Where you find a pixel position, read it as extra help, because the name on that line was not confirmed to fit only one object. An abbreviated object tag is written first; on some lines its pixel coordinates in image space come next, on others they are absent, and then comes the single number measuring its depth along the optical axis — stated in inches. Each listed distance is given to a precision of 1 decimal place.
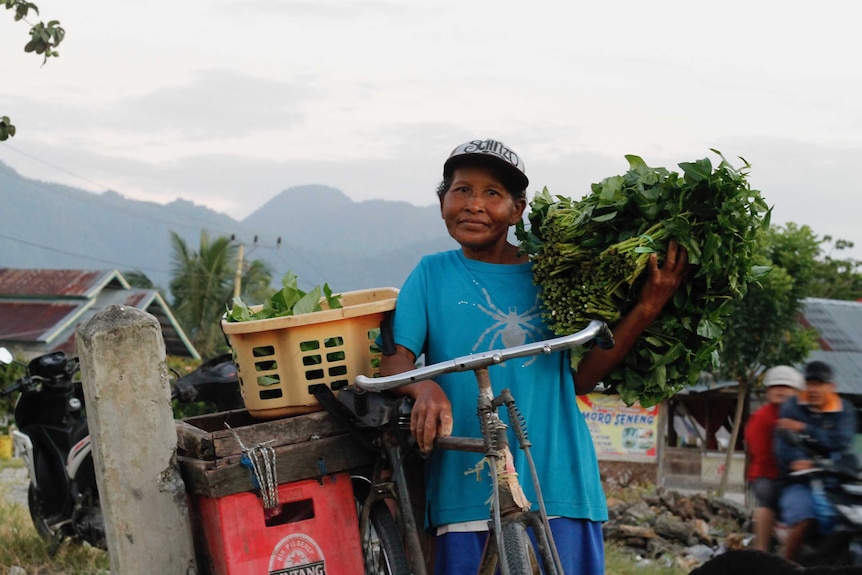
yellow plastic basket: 126.6
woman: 123.2
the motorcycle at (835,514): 197.0
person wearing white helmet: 251.1
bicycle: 109.0
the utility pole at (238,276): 1256.0
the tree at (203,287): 1321.4
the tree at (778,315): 886.4
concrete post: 123.2
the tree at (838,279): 1531.7
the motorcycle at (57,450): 239.6
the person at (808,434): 223.6
